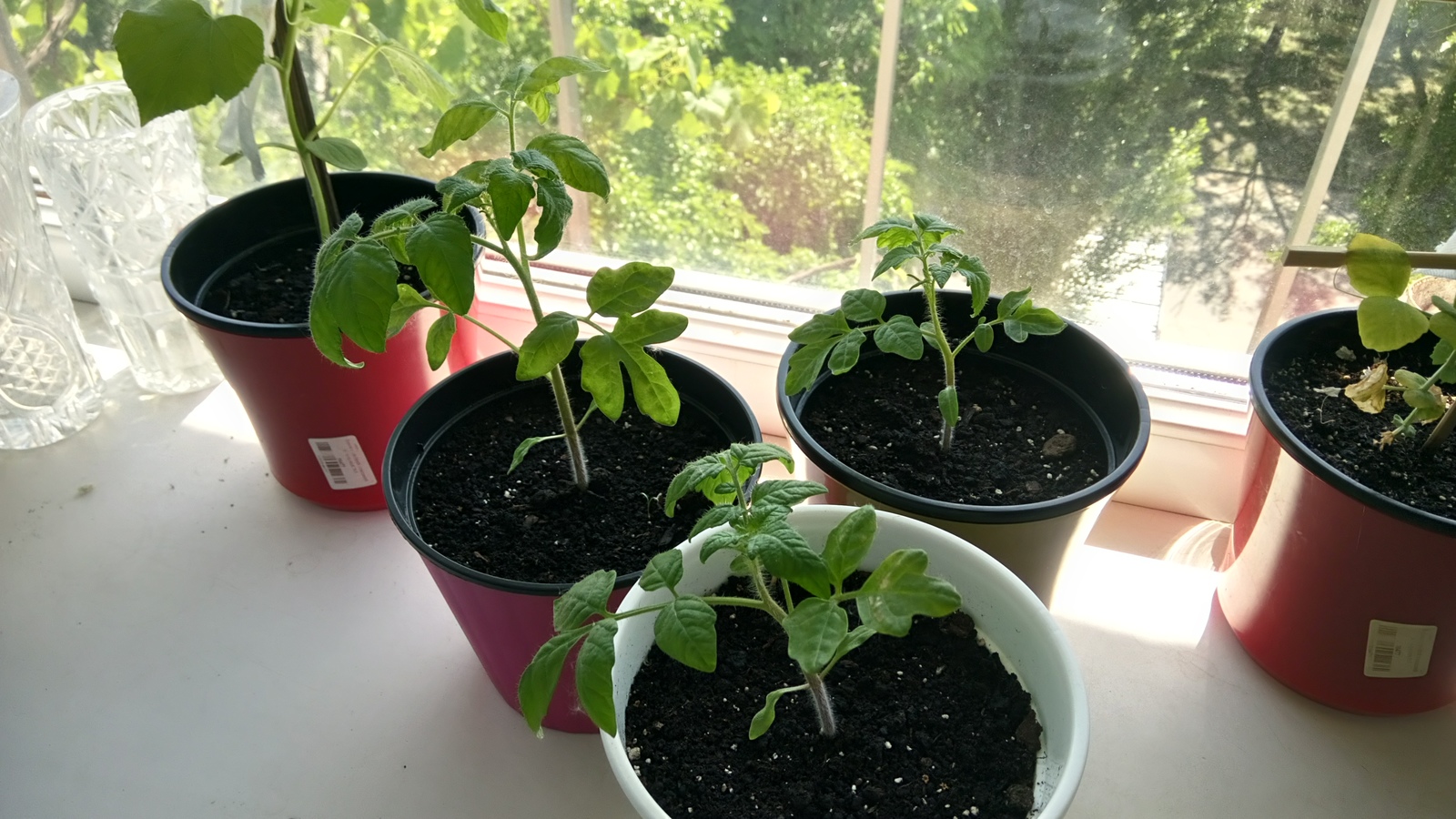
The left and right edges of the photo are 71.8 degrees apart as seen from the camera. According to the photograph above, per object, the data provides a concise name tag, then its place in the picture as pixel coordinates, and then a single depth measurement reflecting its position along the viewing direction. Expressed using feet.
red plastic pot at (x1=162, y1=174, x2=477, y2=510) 3.37
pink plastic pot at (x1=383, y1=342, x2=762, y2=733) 2.72
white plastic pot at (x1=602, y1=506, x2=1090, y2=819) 2.26
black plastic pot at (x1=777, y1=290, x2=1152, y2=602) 2.77
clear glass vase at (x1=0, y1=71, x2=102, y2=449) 3.82
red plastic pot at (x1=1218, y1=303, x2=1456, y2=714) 2.70
